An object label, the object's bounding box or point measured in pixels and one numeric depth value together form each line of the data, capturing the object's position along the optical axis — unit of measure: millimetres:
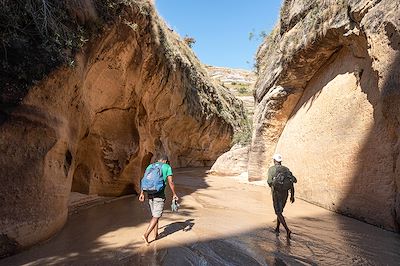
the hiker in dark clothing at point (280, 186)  5641
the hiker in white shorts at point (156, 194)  5207
